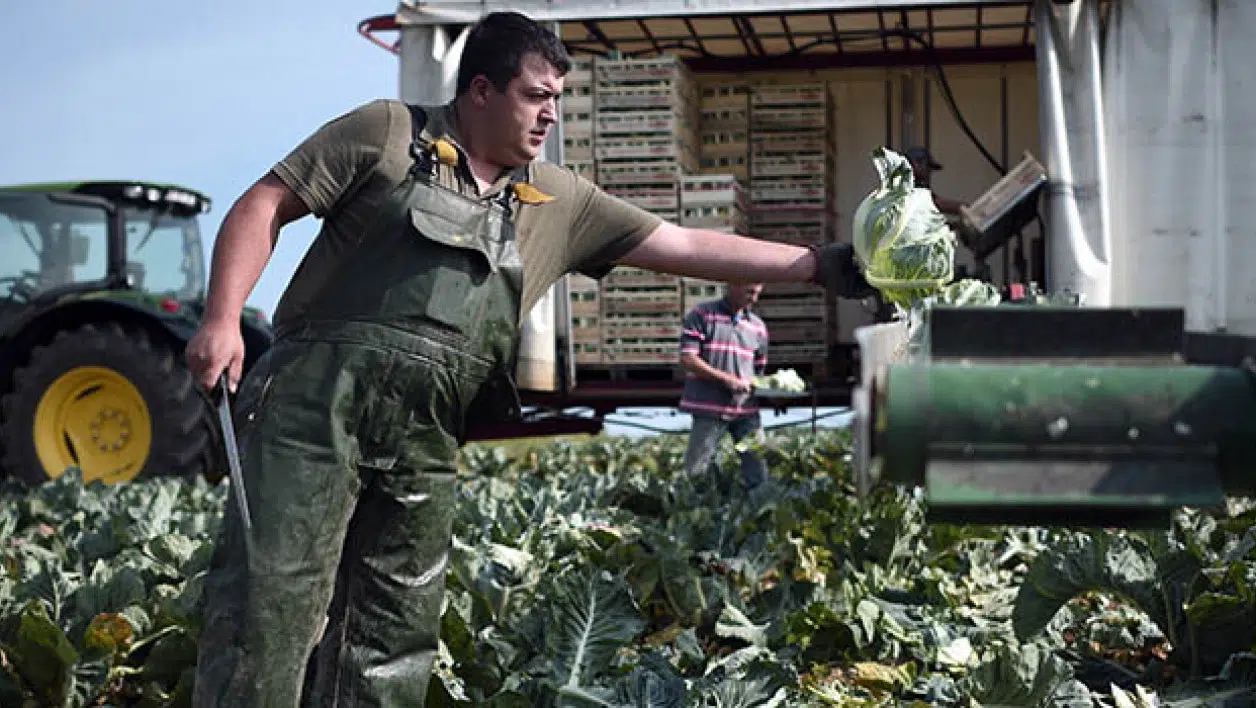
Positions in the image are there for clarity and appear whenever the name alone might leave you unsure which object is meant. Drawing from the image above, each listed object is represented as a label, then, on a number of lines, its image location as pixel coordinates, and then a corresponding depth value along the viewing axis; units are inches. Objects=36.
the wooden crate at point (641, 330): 400.2
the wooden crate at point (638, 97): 395.2
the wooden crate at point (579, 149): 397.7
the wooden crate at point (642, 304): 400.8
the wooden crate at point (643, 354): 399.2
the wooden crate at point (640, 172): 396.5
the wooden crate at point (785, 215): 422.3
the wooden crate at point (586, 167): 396.5
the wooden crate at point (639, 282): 402.0
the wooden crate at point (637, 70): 397.1
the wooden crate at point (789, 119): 427.5
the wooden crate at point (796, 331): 410.9
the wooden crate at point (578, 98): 397.7
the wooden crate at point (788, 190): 423.8
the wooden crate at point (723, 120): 431.8
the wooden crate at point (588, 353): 398.9
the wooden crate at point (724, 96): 431.5
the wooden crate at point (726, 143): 431.8
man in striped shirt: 338.3
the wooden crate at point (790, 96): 428.1
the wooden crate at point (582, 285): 395.5
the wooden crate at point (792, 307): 412.8
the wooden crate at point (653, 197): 397.7
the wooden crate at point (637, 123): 395.2
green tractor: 412.2
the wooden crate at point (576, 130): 398.0
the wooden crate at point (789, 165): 424.2
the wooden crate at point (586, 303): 399.2
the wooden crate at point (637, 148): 395.5
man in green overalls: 128.0
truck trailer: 334.0
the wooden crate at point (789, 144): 427.8
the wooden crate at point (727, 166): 430.0
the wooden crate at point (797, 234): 423.5
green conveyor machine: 69.4
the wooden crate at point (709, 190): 395.5
